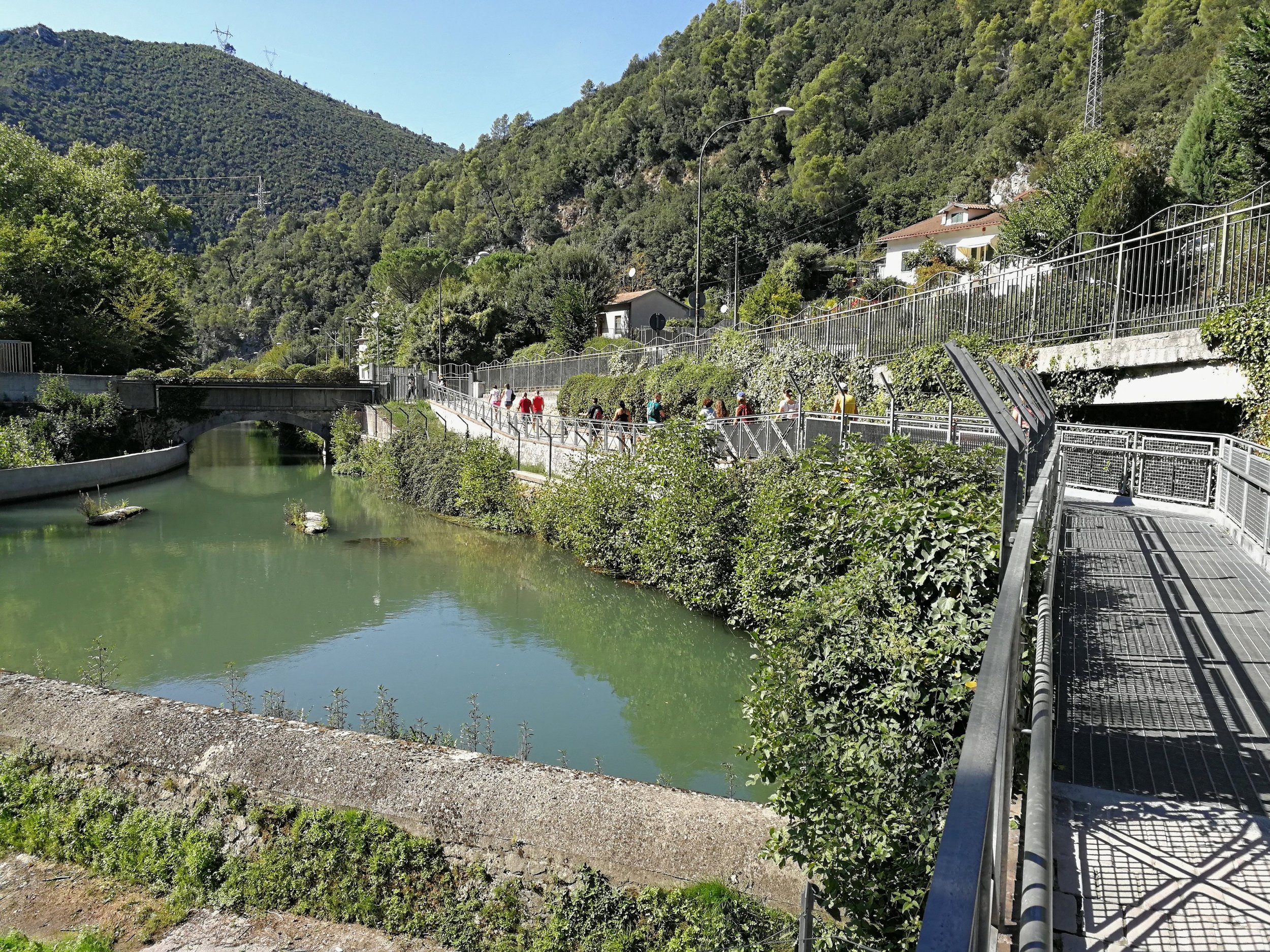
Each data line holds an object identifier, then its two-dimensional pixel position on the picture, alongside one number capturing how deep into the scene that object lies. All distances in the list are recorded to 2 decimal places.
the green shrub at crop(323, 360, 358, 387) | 61.62
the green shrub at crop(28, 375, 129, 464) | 32.44
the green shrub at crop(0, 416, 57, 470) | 28.09
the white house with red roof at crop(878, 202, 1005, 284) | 55.28
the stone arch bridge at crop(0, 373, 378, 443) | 35.91
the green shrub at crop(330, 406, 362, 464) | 43.47
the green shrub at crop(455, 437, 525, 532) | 25.02
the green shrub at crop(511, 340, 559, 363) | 51.88
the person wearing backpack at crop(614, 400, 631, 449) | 20.81
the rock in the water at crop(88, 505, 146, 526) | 24.89
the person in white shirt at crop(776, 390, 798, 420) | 15.21
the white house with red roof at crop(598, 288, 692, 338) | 59.28
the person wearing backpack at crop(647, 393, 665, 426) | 20.77
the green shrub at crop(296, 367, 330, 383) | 59.00
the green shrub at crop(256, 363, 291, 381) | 65.19
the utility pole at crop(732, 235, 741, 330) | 52.98
